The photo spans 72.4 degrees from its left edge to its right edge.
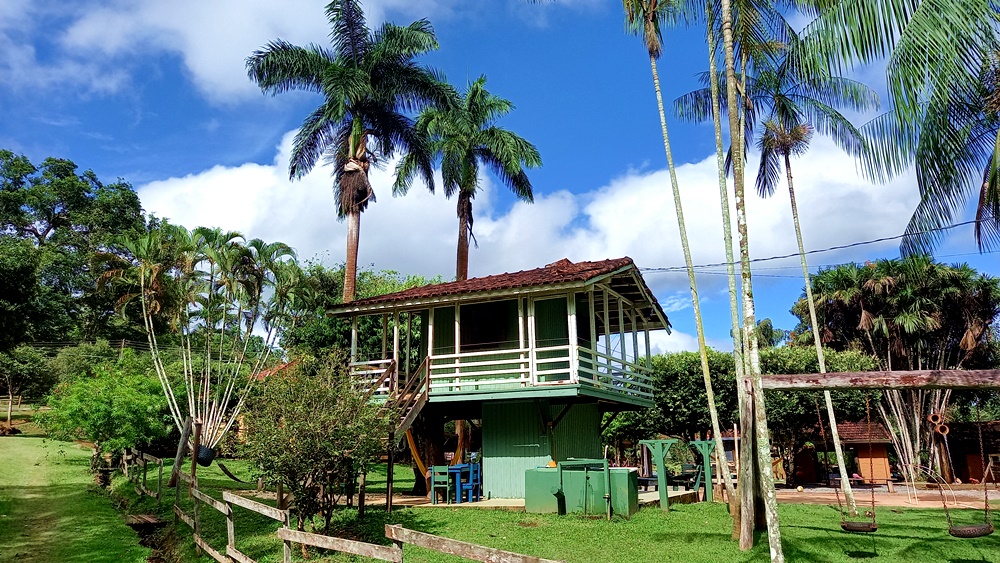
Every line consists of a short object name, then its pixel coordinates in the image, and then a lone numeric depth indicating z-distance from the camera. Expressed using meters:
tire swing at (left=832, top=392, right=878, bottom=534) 10.88
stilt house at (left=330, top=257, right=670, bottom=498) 16.97
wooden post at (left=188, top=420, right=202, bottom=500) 15.31
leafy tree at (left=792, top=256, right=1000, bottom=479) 33.16
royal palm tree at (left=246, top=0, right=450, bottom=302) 27.27
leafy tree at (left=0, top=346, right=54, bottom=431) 36.72
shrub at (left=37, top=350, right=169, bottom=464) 18.81
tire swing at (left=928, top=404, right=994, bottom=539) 9.69
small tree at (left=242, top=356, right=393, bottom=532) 10.73
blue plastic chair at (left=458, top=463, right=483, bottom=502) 16.78
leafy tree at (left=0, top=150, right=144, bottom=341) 47.00
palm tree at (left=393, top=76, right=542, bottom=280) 29.75
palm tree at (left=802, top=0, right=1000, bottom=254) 6.45
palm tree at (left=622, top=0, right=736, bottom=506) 15.02
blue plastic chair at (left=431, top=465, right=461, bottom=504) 16.33
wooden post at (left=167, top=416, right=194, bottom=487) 17.22
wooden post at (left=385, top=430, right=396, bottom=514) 13.40
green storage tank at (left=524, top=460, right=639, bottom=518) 14.21
